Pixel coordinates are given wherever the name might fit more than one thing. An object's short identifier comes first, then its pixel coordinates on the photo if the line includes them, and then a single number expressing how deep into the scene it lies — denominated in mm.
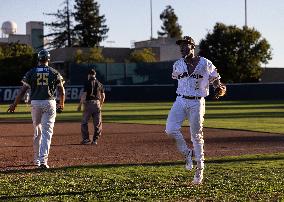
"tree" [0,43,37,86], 65438
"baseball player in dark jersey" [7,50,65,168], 10836
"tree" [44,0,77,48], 95462
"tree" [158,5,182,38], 105312
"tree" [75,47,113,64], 73544
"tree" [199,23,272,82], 68062
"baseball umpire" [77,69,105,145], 16016
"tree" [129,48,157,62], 75938
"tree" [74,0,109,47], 94938
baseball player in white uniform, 9141
